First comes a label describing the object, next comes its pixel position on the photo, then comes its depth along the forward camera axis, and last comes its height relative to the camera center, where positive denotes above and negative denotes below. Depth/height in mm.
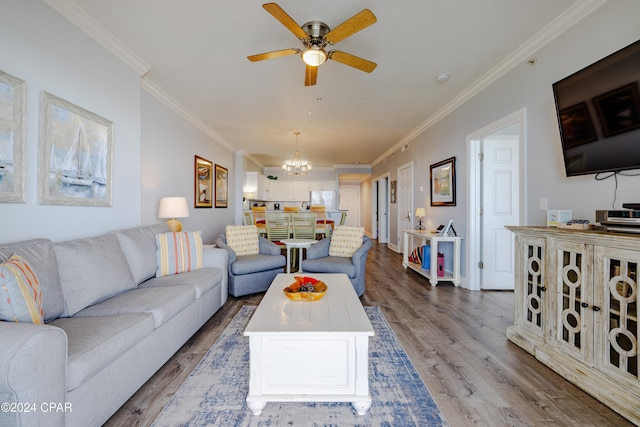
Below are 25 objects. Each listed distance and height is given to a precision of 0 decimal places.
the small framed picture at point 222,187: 5949 +572
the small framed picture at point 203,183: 4934 +556
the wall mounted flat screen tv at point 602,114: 1700 +673
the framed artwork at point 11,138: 1760 +492
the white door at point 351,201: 12062 +486
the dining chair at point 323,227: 5355 -301
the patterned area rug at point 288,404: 1477 -1119
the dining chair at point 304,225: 5195 -246
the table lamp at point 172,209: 3383 +41
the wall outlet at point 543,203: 2549 +76
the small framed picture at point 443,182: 4246 +485
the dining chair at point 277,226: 5207 -265
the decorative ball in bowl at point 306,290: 1998 -587
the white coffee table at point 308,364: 1525 -862
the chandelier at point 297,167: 6689 +1143
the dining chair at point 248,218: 5766 -124
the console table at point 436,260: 4078 -729
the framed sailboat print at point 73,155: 2055 +486
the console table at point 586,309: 1534 -648
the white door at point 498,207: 3738 +65
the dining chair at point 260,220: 5355 -173
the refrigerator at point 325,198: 9750 +482
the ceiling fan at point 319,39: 1904 +1332
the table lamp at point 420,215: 5137 -61
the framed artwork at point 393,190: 7402 +604
